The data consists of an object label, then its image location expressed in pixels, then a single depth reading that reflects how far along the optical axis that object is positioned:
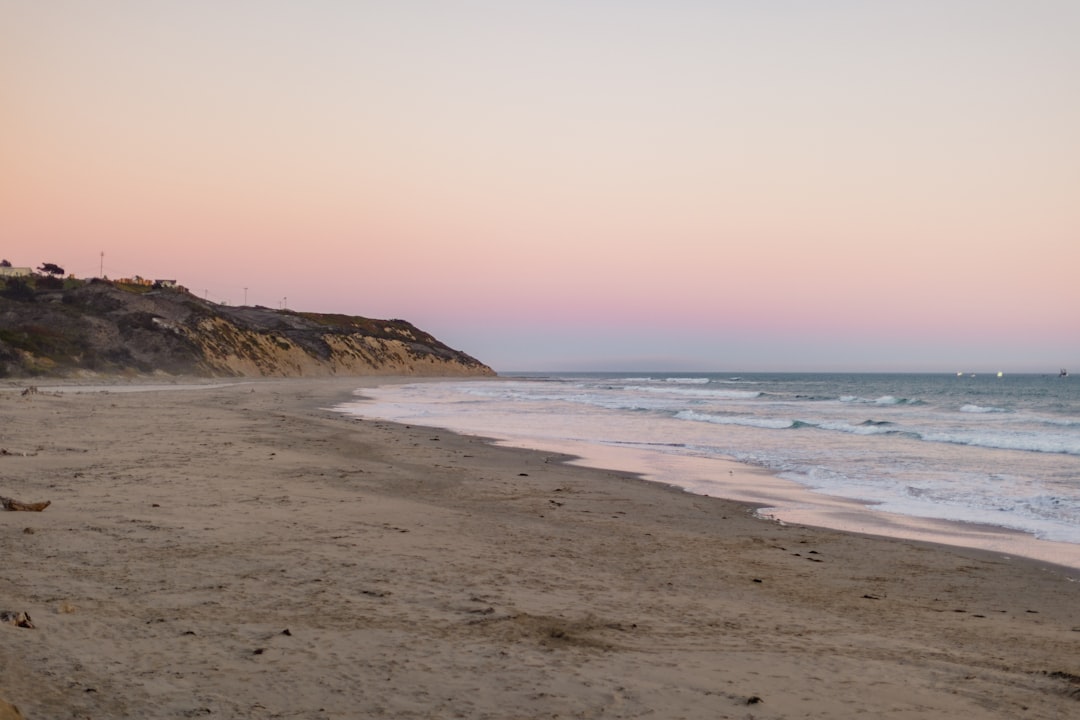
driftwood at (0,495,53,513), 9.34
